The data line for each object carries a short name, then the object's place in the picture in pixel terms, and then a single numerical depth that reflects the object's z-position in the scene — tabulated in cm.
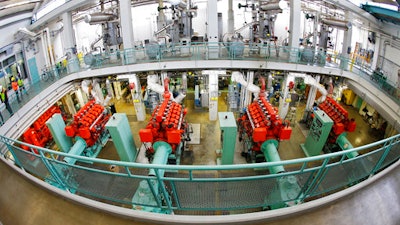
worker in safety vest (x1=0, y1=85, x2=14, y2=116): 877
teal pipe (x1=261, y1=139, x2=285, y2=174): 809
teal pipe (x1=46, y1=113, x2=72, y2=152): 925
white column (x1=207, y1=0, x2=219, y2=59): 1188
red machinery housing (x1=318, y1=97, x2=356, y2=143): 945
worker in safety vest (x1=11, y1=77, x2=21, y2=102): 945
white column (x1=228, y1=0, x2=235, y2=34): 1570
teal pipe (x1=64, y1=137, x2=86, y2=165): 902
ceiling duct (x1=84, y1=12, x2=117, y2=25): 1256
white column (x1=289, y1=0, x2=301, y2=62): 1186
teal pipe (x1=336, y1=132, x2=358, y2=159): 911
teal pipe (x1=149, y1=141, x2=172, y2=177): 778
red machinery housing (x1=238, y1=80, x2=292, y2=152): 863
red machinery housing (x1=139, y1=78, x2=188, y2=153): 863
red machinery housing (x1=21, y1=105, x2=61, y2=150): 1008
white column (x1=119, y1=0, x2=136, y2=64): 1197
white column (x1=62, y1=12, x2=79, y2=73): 1304
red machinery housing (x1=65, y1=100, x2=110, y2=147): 945
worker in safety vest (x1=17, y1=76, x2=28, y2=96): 1058
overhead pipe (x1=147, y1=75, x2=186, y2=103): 1159
